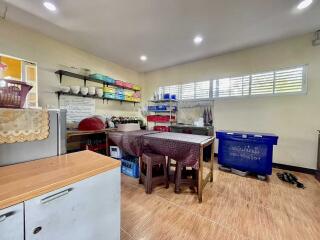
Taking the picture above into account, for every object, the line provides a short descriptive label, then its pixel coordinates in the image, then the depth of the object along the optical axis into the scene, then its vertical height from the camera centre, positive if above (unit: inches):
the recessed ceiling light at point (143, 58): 159.9 +63.3
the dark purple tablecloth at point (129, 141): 98.5 -19.1
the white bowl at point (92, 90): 142.3 +22.3
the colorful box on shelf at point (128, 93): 181.4 +27.3
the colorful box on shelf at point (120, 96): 169.9 +20.7
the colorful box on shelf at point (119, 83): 170.6 +36.6
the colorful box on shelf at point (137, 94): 197.4 +27.5
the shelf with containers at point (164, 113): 183.5 +3.1
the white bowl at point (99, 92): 148.1 +21.9
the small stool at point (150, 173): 87.1 -35.8
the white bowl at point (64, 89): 127.2 +20.5
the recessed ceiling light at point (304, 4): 81.4 +64.6
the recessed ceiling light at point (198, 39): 119.3 +63.7
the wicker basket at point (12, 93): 37.5 +5.0
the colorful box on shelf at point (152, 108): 192.9 +9.2
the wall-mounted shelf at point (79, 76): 129.0 +35.1
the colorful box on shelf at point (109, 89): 158.7 +27.1
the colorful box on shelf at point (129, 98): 181.4 +20.0
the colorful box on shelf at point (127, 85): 181.7 +36.9
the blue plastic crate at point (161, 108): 187.0 +9.3
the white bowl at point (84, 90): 136.1 +21.3
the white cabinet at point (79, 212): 27.5 -21.4
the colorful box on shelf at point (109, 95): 158.1 +20.3
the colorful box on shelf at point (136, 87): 195.1 +36.2
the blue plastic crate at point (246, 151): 106.2 -25.9
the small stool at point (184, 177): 86.6 -39.4
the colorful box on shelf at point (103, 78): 146.6 +36.8
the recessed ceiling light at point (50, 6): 83.0 +61.2
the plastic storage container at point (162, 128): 178.9 -15.7
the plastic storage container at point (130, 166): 110.1 -39.5
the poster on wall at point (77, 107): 135.6 +6.3
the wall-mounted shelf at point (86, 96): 130.3 +17.3
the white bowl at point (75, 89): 131.0 +21.3
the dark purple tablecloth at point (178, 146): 78.1 -17.5
